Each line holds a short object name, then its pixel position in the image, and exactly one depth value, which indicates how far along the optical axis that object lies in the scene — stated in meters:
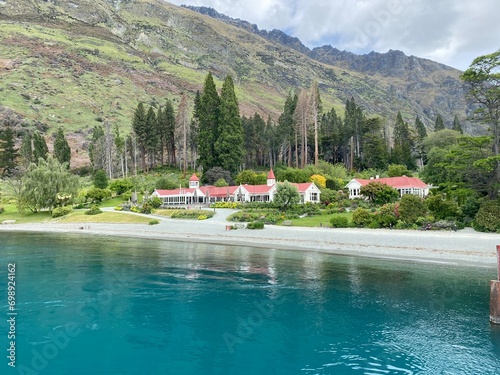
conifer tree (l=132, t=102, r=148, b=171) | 90.25
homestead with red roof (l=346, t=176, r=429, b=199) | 62.59
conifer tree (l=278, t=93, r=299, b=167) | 89.31
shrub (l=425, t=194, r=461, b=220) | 38.12
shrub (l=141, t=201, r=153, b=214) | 59.06
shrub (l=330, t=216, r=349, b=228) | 40.34
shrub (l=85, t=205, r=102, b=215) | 58.90
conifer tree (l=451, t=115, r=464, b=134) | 99.56
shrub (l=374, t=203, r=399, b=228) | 38.72
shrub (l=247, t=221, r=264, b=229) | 42.53
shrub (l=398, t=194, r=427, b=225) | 38.22
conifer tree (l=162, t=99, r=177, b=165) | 94.94
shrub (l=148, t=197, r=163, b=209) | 62.34
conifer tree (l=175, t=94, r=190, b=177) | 86.44
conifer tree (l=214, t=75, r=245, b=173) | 77.12
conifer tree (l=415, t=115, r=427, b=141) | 104.88
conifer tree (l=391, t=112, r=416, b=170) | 91.69
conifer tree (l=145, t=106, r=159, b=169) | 89.69
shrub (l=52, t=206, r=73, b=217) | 59.84
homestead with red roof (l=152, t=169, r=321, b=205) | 67.19
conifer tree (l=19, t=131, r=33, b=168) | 84.56
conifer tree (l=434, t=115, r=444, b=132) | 106.65
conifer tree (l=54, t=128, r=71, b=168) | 84.59
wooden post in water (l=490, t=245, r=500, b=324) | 14.32
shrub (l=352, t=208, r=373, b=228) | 40.03
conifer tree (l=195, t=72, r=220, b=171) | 78.44
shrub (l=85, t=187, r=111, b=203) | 68.56
